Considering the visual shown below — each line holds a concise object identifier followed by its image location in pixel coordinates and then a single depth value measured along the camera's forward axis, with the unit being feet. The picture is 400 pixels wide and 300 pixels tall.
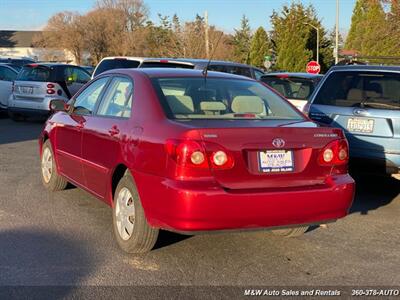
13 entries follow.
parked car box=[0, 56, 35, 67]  89.66
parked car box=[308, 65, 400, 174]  21.54
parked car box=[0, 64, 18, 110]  54.08
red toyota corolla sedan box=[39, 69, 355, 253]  13.75
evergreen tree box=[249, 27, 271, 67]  187.32
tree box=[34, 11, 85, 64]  208.44
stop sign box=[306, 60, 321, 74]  100.58
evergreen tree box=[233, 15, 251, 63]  214.07
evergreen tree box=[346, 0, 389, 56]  98.24
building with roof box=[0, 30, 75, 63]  323.33
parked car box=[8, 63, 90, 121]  48.80
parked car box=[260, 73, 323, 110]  34.19
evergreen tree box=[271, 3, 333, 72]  163.22
